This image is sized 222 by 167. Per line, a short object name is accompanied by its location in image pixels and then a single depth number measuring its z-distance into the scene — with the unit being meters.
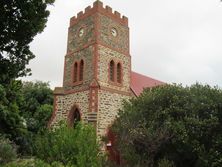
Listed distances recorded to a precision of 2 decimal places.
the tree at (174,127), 15.45
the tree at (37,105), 30.65
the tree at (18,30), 10.59
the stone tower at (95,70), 19.23
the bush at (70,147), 9.19
